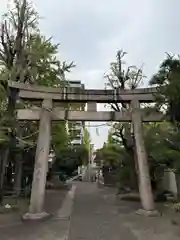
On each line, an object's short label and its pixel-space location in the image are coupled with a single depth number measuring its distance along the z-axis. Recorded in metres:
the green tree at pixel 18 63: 7.20
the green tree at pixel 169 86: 5.23
